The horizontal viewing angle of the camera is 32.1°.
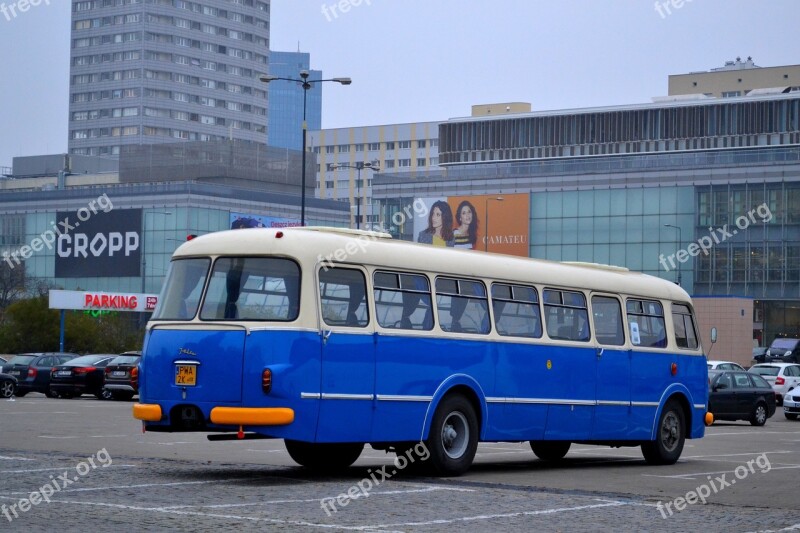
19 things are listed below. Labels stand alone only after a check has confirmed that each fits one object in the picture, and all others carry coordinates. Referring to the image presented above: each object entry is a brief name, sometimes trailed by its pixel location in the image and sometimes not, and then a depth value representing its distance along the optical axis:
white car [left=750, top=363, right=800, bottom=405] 43.91
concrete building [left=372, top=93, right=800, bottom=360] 95.12
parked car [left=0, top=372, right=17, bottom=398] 42.94
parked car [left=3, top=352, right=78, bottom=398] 45.41
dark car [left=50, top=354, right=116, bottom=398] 43.41
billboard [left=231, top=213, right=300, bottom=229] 117.46
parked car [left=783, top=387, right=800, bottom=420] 38.34
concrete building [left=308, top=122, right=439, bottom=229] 178.25
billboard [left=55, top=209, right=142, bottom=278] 119.00
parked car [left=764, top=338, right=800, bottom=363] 70.62
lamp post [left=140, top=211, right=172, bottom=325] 117.94
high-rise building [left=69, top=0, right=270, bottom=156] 176.62
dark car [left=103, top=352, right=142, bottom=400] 41.69
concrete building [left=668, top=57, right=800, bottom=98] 136.62
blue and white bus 14.36
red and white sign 66.88
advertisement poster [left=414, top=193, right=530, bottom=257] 104.94
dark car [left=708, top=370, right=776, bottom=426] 34.62
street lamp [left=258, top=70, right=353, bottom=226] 38.75
